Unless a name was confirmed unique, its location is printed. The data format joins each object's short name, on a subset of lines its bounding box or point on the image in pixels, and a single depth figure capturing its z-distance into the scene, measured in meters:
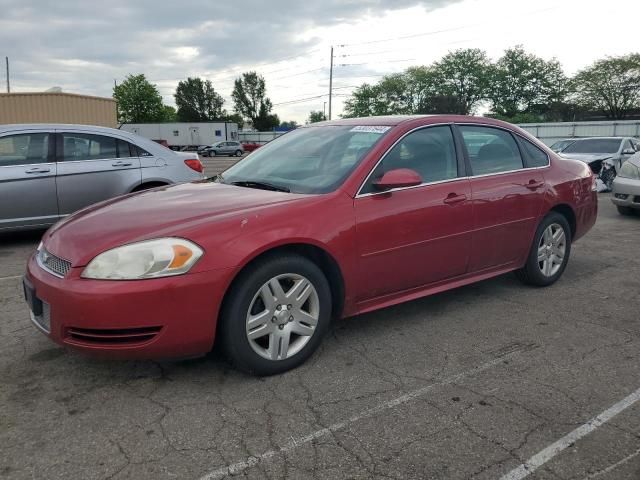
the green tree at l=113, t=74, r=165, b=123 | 84.12
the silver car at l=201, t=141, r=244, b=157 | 45.72
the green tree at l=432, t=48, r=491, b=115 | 80.88
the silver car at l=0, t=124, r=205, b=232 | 6.44
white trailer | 54.28
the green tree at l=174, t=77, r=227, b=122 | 102.62
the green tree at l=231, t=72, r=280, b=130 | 103.00
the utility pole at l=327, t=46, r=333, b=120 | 54.89
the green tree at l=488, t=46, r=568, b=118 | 76.56
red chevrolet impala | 2.77
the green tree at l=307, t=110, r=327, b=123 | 106.26
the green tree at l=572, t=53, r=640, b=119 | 60.24
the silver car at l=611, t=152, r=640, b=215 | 8.86
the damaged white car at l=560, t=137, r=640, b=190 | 13.40
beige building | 20.67
